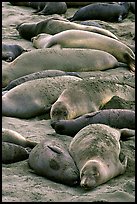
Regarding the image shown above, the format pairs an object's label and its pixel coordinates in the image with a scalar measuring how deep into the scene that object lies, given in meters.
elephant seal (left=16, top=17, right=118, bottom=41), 13.62
